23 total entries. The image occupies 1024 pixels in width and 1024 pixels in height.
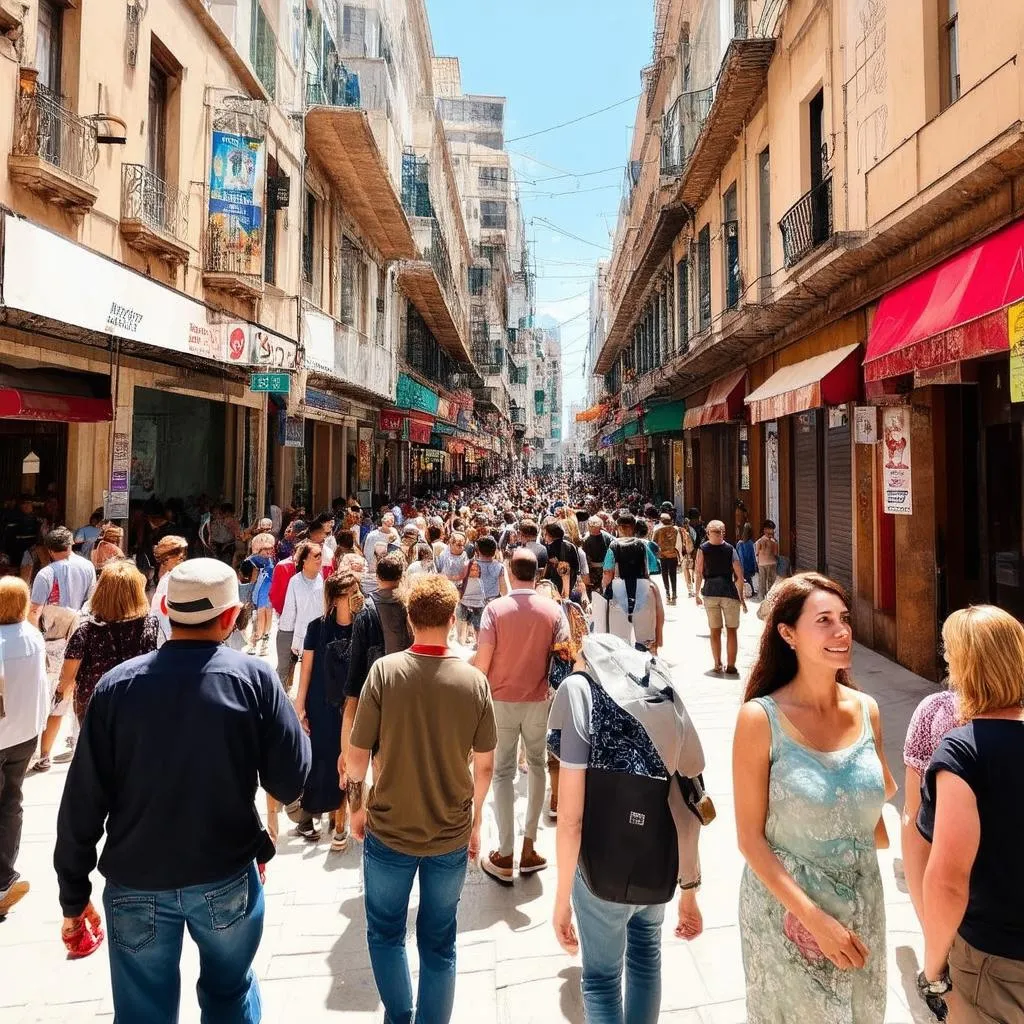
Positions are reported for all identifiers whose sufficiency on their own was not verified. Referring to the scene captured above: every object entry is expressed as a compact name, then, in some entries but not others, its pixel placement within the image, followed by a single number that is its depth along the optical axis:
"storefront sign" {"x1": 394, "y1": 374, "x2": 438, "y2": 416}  20.92
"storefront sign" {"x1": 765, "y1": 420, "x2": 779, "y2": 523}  14.20
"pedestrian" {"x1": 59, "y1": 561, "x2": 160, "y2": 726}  4.18
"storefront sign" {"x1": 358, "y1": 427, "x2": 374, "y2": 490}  22.78
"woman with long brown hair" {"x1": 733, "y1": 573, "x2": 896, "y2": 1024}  2.07
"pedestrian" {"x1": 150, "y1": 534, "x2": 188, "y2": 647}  5.74
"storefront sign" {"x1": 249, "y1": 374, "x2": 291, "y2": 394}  12.10
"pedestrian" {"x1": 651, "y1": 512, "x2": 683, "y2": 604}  12.62
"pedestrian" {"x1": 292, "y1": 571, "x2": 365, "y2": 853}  4.30
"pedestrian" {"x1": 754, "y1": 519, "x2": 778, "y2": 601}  11.78
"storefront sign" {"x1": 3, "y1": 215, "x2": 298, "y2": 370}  6.34
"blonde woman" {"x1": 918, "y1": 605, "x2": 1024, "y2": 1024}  2.00
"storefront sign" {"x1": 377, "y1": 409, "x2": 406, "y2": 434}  21.89
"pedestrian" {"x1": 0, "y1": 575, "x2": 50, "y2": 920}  3.72
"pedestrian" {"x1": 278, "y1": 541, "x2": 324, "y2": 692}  5.98
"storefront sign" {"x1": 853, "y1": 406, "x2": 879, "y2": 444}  8.88
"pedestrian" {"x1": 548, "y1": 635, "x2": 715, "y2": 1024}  2.37
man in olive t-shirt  2.79
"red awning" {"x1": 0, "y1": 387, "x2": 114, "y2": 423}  7.75
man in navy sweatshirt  2.28
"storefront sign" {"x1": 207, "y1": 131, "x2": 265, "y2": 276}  11.12
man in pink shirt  4.34
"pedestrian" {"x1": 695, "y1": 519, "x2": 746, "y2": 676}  8.16
